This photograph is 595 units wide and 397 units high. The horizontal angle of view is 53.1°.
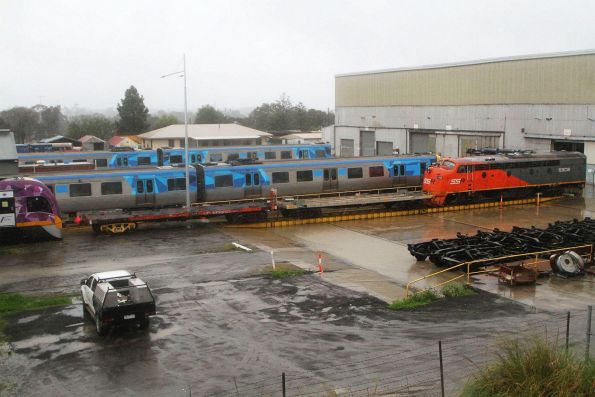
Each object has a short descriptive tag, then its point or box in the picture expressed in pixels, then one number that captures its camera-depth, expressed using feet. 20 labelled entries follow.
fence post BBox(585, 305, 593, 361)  35.49
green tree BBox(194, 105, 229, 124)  451.53
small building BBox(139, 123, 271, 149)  252.83
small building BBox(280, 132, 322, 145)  264.70
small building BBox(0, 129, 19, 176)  98.99
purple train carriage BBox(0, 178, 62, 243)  87.35
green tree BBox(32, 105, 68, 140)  444.14
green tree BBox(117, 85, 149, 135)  334.44
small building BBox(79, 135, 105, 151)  251.60
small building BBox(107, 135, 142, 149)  257.40
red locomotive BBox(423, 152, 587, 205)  117.60
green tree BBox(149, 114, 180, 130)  407.03
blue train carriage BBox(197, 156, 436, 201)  110.73
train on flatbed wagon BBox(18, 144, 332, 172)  154.27
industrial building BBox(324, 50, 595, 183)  140.56
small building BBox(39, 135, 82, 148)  248.11
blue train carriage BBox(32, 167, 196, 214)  99.76
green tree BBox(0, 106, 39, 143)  384.17
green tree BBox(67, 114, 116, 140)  338.13
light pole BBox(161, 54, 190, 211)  99.68
